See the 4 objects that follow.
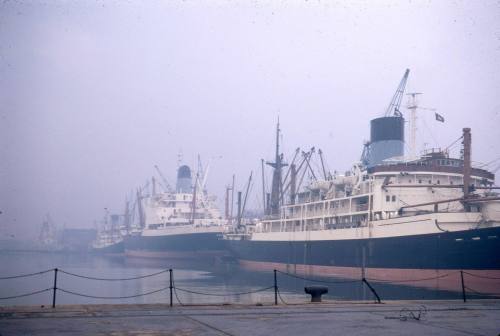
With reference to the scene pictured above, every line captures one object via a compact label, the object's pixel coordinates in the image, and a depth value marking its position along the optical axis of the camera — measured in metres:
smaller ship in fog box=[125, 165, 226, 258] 72.12
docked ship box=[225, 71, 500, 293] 28.19
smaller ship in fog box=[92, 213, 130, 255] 111.62
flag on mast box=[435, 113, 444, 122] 37.83
